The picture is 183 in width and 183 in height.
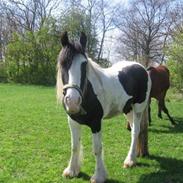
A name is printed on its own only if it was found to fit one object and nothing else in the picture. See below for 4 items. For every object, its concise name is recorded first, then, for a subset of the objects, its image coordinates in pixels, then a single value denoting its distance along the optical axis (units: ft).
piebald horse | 14.28
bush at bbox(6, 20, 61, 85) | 102.63
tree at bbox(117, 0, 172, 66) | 133.18
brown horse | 31.60
